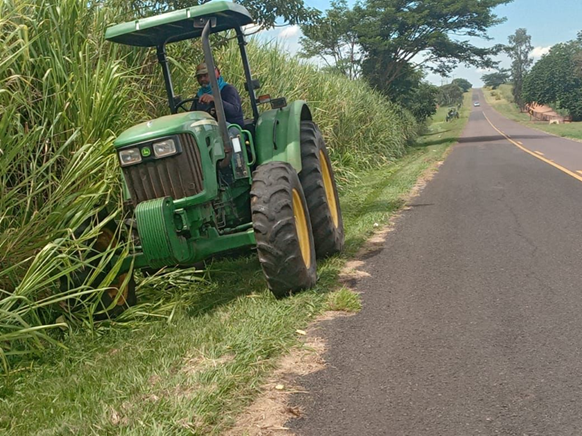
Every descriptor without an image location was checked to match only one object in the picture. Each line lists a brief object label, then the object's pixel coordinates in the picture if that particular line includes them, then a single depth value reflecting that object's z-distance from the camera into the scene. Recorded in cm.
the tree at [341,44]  2698
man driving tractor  552
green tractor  457
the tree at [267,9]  737
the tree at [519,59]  9502
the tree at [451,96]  10809
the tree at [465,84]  17491
